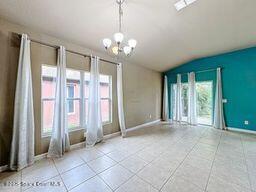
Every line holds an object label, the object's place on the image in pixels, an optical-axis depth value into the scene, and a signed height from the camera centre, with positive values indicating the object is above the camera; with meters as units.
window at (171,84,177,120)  6.36 -0.05
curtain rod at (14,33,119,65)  2.57 +1.21
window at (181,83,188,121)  6.07 -0.10
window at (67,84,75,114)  3.23 +0.07
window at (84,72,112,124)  3.99 +0.05
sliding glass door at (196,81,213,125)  5.36 -0.19
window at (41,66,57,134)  2.76 +0.07
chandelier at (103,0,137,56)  2.02 +1.00
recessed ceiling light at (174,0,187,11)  2.32 +1.80
